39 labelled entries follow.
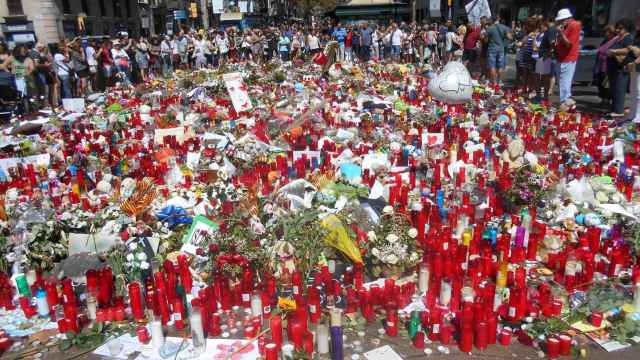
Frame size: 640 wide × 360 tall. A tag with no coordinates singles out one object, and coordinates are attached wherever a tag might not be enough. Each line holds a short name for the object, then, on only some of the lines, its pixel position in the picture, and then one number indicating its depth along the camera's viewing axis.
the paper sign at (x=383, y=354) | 3.13
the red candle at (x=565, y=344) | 3.02
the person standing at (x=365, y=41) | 19.06
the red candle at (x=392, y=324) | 3.32
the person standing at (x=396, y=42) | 18.83
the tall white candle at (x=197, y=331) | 3.17
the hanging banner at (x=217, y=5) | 30.23
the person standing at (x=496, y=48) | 11.05
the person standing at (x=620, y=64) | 8.23
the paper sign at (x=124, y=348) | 3.27
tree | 66.88
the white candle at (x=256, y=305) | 3.52
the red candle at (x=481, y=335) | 3.10
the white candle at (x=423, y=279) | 3.77
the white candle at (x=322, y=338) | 3.08
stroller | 10.65
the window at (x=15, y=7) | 29.11
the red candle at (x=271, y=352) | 2.85
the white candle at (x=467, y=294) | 3.40
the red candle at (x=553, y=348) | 3.01
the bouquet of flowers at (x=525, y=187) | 4.79
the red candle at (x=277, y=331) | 3.02
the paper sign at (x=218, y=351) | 3.17
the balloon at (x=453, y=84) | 7.30
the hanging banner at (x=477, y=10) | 12.46
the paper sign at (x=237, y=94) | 9.65
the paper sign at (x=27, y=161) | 6.68
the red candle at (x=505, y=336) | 3.16
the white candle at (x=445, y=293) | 3.56
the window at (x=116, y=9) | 39.66
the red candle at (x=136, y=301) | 3.54
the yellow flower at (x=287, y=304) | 3.44
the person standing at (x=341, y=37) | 19.41
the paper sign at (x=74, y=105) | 10.58
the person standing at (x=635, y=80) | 7.66
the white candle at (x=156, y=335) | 3.27
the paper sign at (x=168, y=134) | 7.72
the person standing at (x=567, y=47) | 8.77
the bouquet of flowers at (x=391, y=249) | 3.85
